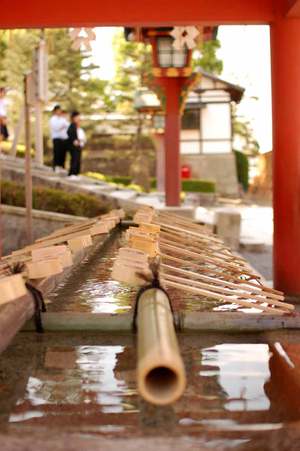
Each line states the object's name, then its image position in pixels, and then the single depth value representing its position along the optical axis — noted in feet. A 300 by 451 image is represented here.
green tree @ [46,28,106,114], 92.02
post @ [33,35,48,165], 39.32
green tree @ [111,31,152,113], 98.99
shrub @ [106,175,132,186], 107.00
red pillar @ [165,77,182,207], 43.01
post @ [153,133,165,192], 95.35
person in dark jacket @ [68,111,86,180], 47.13
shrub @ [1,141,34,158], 57.93
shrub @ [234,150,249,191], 125.59
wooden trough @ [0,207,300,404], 5.56
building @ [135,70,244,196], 107.14
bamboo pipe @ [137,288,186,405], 5.35
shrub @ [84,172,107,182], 68.51
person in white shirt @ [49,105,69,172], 47.96
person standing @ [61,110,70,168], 47.91
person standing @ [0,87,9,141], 41.64
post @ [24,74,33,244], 24.58
